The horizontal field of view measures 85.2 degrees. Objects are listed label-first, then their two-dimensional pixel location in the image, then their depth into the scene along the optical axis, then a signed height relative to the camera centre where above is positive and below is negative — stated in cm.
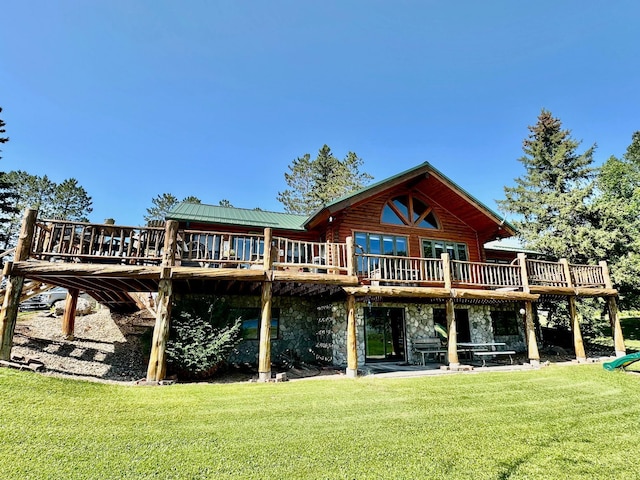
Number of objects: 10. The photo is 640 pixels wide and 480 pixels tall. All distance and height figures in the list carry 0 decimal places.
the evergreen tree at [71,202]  3359 +1188
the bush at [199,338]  848 -27
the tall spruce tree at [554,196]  1858 +831
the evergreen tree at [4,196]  1978 +729
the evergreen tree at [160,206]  3922 +1332
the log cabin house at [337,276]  827 +139
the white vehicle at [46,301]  2039 +145
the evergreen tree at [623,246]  1712 +416
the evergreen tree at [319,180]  3275 +1398
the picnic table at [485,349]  1409 -79
